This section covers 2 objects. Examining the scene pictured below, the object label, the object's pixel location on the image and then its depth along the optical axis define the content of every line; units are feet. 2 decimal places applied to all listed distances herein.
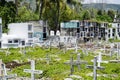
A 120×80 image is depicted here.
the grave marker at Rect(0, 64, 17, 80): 38.74
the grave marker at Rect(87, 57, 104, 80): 40.26
